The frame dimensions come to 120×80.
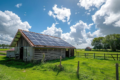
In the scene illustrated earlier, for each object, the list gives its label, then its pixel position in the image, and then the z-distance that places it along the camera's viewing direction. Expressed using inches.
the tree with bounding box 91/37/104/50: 3489.2
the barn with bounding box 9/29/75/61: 522.6
